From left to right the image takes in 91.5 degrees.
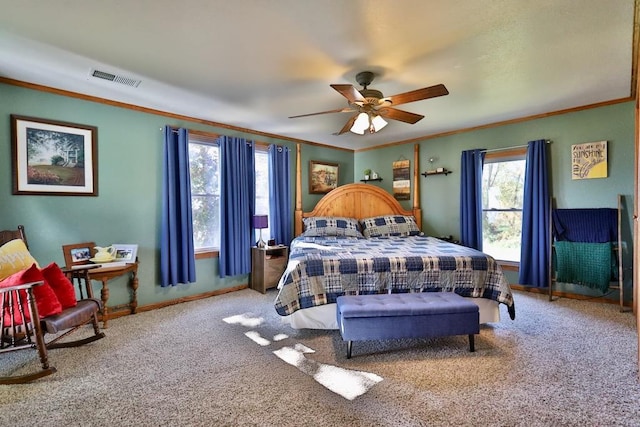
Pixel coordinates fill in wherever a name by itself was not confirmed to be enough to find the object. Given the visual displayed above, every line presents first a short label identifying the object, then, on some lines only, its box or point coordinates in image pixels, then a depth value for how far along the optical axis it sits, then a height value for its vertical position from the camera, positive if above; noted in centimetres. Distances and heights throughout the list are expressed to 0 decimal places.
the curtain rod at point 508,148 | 413 +85
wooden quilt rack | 349 -69
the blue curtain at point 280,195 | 500 +25
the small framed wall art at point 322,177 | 568 +62
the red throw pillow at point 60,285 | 250 -58
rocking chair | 218 -79
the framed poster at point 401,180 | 565 +52
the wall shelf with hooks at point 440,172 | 507 +60
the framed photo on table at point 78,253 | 310 -41
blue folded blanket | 368 -23
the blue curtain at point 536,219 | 410 -17
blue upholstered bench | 241 -87
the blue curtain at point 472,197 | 468 +16
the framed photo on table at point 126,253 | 338 -44
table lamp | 457 -16
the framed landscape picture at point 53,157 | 300 +57
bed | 290 -67
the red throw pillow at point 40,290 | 224 -57
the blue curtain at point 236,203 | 436 +11
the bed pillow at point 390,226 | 494 -28
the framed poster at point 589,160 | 378 +56
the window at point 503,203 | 449 +6
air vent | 283 +127
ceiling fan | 257 +96
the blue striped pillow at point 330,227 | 485 -27
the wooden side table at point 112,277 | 308 -72
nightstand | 448 -83
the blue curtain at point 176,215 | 382 -4
